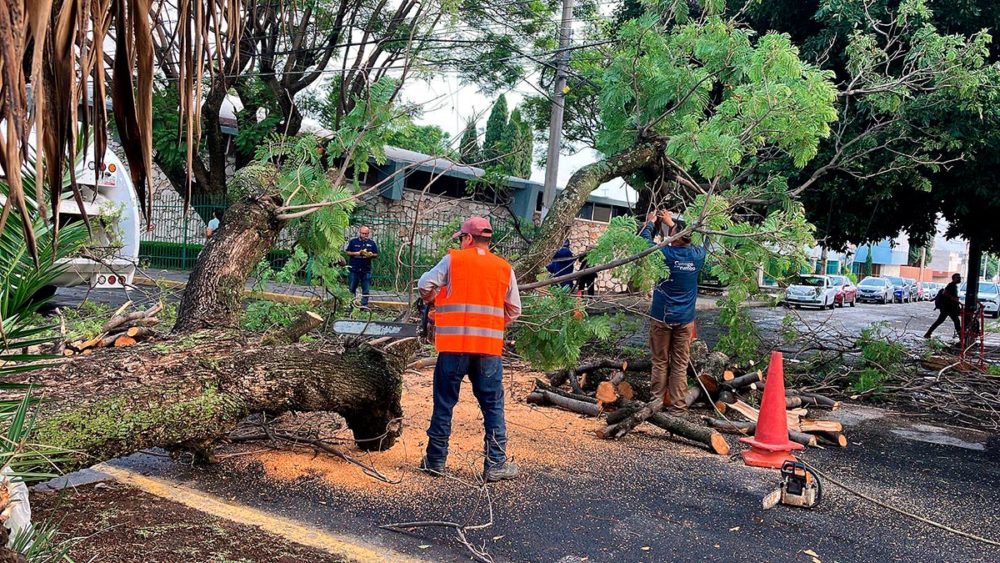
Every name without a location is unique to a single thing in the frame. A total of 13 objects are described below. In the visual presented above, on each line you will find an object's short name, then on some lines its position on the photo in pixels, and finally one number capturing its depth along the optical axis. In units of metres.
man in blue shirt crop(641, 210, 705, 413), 7.18
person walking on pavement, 14.12
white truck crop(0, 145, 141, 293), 8.02
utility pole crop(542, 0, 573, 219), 14.75
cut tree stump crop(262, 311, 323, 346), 5.28
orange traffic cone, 5.43
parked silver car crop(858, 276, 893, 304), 36.22
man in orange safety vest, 4.91
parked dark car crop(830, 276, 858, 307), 30.27
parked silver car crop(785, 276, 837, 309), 23.46
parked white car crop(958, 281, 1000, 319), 33.00
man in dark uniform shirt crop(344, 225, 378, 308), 13.34
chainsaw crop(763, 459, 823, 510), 4.57
